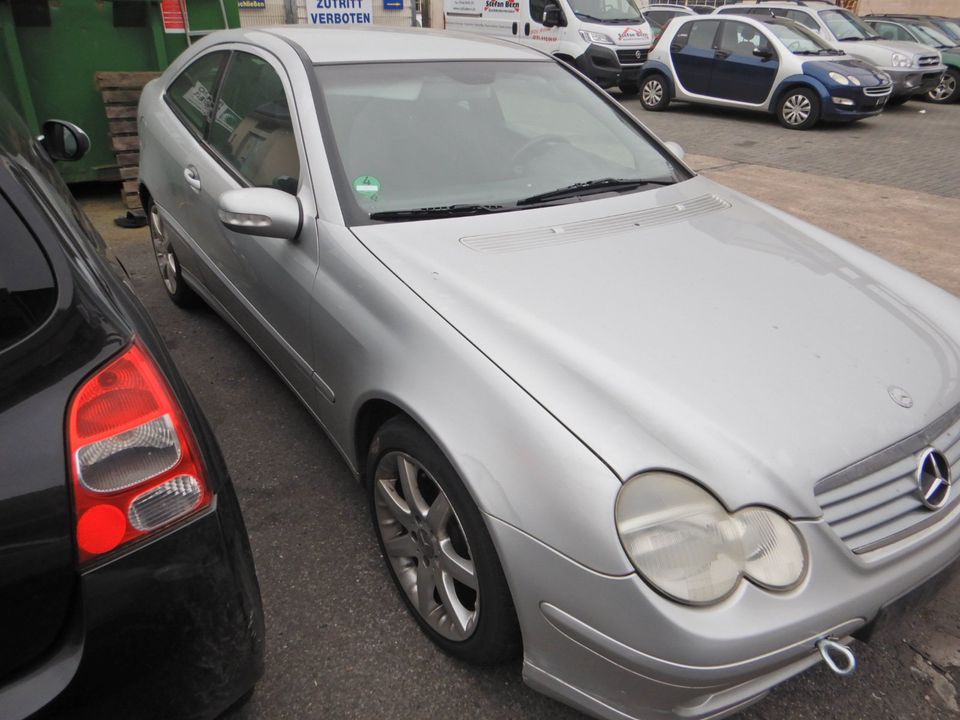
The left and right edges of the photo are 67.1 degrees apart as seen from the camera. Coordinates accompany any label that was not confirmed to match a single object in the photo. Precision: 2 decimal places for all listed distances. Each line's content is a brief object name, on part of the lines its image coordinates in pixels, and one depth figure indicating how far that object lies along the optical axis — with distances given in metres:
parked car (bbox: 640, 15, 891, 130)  10.61
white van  12.66
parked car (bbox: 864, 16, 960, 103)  13.92
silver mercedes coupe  1.49
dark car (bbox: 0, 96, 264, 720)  1.17
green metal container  5.27
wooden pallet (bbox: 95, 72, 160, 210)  5.40
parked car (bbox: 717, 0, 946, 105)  12.69
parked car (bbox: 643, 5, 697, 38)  17.42
